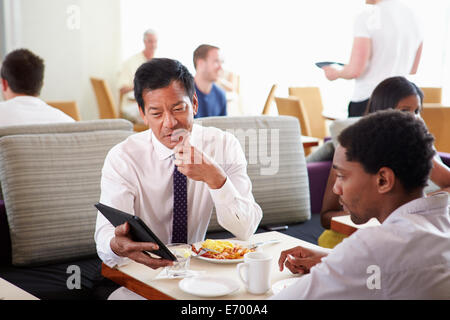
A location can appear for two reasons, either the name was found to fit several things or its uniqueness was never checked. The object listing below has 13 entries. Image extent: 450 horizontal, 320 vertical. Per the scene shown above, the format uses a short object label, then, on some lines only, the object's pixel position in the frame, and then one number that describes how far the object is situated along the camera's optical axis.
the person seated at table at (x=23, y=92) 3.25
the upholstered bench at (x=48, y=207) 2.34
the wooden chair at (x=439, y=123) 4.05
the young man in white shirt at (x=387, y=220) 1.20
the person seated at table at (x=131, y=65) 6.66
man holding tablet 1.89
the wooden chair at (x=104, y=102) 5.82
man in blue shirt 4.28
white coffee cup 1.47
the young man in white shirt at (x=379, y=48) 3.75
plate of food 1.70
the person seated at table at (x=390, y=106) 2.55
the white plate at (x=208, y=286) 1.46
